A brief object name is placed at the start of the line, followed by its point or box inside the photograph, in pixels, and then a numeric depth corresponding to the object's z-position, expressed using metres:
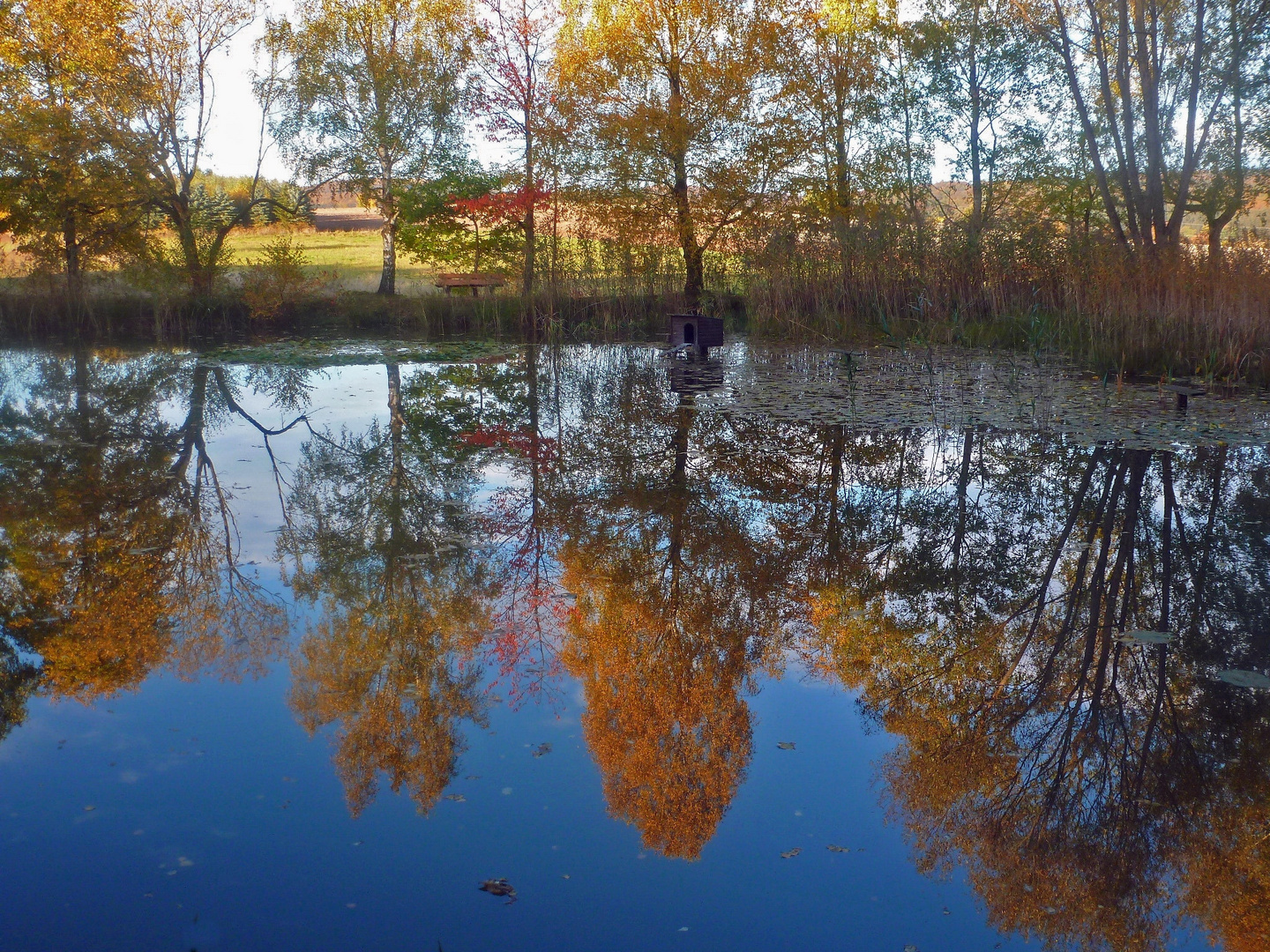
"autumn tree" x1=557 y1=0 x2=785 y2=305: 17.03
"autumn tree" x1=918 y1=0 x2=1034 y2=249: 21.36
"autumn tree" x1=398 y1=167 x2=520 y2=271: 20.06
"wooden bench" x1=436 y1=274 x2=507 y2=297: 19.11
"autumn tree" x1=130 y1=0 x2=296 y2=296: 17.73
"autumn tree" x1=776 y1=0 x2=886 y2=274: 17.64
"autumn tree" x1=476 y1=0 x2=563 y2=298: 19.20
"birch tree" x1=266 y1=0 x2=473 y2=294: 19.97
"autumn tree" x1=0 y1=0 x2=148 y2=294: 16.89
